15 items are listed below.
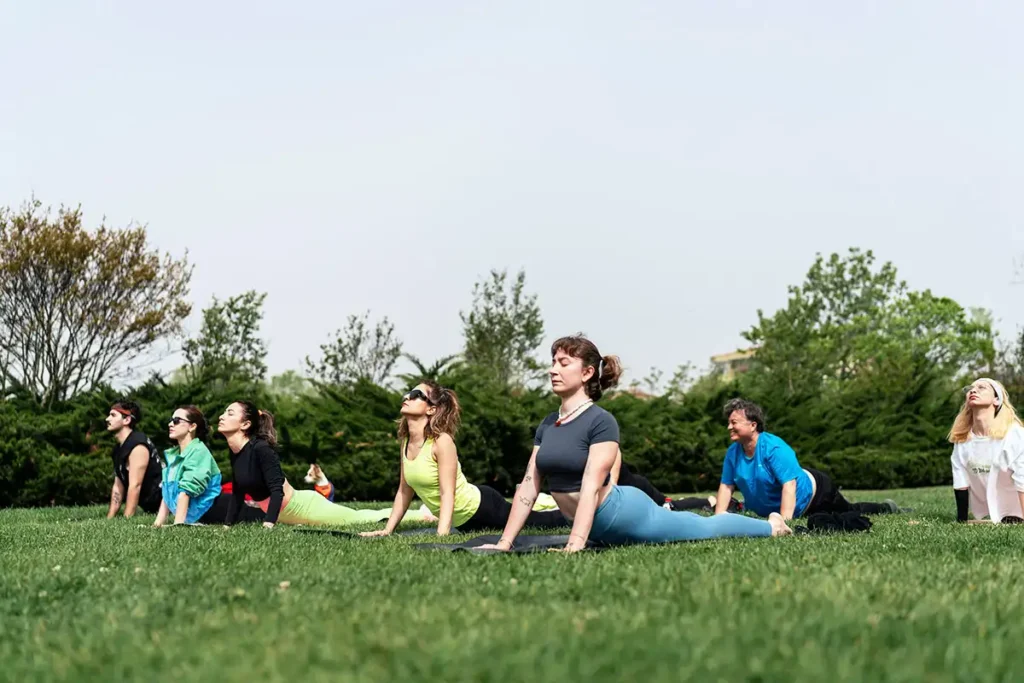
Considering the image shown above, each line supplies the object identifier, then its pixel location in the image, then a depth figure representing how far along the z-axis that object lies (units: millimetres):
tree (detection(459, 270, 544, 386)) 34125
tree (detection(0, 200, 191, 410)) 26984
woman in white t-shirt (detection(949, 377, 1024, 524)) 10070
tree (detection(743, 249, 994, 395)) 49875
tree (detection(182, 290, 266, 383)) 38219
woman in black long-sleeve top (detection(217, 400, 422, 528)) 10973
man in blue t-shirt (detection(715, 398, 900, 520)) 10250
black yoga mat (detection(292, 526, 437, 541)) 8755
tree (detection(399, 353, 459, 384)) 18875
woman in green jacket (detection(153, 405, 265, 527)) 11250
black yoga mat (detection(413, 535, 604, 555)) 7180
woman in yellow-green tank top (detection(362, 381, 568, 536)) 9977
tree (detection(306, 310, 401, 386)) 41344
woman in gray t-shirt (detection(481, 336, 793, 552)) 7141
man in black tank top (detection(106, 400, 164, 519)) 12570
